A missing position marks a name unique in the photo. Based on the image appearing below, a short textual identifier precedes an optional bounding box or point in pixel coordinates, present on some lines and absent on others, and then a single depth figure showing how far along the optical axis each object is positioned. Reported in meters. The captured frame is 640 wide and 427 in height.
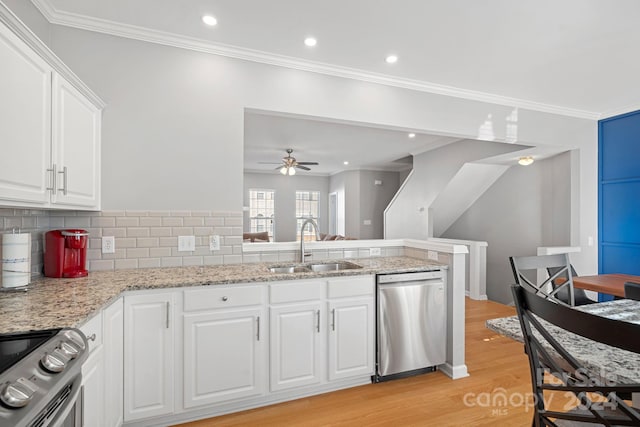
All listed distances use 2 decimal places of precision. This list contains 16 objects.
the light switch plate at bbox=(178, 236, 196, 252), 2.46
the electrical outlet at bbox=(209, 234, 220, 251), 2.54
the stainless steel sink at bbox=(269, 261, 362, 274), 2.67
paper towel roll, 1.65
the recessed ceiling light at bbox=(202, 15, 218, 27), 2.19
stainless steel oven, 0.77
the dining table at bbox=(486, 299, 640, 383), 0.88
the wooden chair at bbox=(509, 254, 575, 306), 1.79
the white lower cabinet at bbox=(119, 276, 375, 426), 1.92
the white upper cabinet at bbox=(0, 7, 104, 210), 1.32
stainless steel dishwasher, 2.52
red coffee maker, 1.99
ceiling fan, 6.36
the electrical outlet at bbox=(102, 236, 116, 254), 2.28
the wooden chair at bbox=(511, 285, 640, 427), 0.70
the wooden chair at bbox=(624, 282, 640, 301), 1.40
